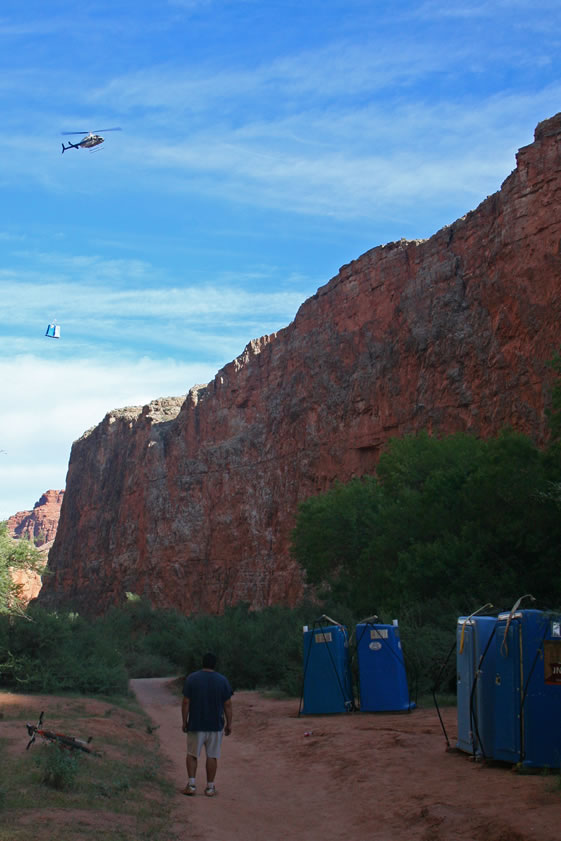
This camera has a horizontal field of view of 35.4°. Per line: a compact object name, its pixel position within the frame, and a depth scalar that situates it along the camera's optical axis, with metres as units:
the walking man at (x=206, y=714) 9.27
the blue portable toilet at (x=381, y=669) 15.49
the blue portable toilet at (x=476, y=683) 10.31
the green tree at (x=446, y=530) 20.72
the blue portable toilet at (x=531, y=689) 9.40
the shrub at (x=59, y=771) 8.56
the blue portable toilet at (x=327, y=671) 16.03
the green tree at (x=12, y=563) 18.22
